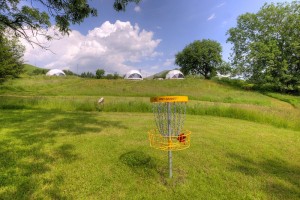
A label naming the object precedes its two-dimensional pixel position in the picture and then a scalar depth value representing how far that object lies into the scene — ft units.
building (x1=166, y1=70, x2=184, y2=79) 153.89
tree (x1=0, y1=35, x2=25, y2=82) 74.54
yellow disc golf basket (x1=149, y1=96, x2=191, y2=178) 10.25
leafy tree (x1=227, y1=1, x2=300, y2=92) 86.48
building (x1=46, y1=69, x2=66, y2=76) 162.50
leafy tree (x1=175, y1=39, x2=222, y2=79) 154.40
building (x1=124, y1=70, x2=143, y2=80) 150.27
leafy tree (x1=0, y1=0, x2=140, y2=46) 23.80
